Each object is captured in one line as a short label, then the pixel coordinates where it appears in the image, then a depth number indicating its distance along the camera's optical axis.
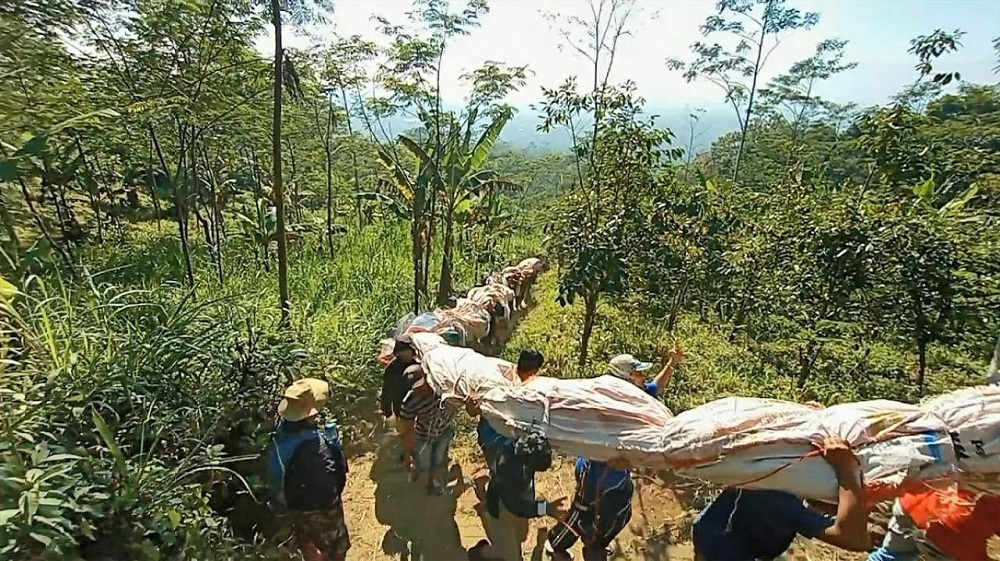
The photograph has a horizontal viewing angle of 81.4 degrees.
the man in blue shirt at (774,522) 2.07
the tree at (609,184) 5.45
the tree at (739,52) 14.03
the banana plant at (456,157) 8.21
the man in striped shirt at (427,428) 4.09
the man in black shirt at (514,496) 2.87
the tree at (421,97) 7.58
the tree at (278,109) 4.67
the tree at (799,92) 16.14
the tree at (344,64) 8.47
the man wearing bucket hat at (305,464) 2.96
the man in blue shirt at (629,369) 3.44
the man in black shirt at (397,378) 4.30
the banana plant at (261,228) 9.77
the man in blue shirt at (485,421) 3.29
